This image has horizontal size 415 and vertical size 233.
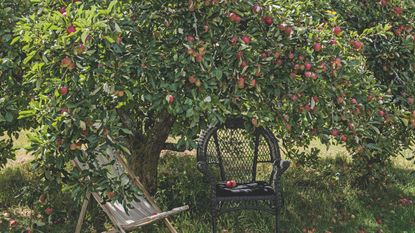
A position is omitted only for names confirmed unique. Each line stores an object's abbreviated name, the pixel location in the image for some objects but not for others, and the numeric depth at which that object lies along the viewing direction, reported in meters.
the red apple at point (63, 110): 2.72
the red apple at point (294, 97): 3.29
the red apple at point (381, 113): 3.54
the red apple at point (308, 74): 3.23
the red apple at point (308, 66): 3.25
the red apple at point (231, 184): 4.38
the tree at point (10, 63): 3.62
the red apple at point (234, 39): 3.14
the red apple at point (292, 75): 3.33
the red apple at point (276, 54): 3.24
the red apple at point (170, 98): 2.91
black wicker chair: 4.19
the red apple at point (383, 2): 4.25
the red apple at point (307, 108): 3.29
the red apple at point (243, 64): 3.09
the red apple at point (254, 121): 3.18
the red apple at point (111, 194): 2.83
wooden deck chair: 3.60
